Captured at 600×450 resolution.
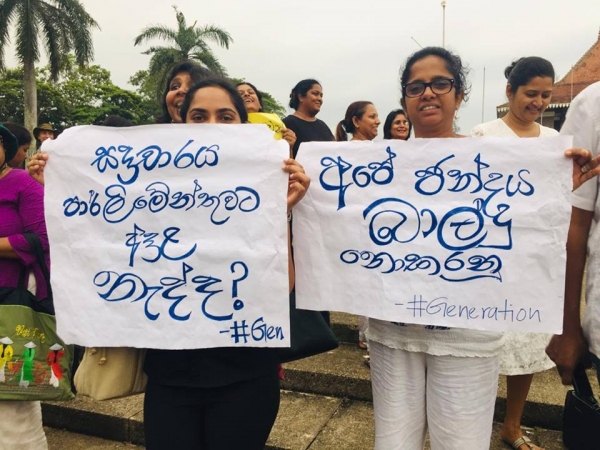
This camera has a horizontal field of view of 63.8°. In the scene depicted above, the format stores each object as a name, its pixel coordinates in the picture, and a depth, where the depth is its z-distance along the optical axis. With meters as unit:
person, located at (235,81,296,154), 3.77
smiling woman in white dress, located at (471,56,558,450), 2.43
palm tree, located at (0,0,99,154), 20.83
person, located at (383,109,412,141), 4.68
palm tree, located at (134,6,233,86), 23.86
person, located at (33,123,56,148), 5.66
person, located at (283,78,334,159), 4.26
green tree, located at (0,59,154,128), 35.25
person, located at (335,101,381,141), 4.55
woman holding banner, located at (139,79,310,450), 1.60
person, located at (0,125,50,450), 2.12
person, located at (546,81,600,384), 1.44
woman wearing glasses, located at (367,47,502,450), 1.69
